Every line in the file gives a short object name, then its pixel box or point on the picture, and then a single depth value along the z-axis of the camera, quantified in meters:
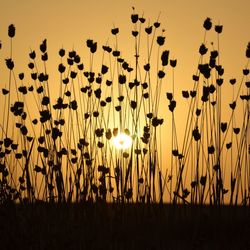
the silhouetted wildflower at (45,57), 9.98
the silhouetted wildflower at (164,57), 9.66
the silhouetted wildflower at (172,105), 9.74
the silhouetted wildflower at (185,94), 10.19
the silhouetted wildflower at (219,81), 10.13
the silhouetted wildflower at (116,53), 10.46
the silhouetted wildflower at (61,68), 10.18
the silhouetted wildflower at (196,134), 9.80
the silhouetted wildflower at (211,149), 10.00
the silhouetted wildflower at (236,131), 10.30
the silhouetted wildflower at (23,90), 10.07
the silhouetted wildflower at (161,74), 9.96
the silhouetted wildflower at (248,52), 9.80
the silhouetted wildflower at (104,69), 10.22
